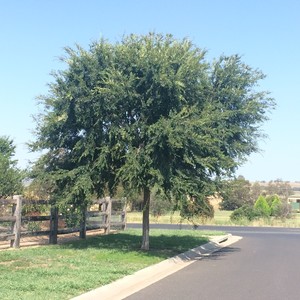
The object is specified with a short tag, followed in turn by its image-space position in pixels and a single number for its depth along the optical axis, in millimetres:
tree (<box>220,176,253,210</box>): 72588
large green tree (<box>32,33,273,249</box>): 15531
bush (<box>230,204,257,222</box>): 45219
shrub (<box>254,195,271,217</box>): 47688
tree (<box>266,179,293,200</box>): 98000
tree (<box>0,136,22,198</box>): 23031
